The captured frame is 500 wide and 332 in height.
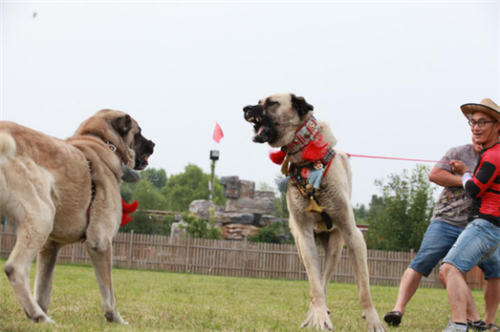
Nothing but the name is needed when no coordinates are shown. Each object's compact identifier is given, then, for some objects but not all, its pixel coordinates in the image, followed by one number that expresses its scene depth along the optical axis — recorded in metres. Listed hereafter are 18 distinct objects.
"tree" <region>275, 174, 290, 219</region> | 51.36
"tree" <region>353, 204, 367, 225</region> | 94.07
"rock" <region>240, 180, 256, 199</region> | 28.31
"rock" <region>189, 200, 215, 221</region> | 29.62
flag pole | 31.78
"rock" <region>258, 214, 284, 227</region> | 28.52
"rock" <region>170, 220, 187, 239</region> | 28.33
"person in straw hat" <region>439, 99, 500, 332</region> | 5.02
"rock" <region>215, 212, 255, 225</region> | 27.83
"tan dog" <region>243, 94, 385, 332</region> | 5.54
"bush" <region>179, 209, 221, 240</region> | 26.98
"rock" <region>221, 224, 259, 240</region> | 27.78
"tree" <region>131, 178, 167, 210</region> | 67.12
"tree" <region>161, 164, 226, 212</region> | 78.62
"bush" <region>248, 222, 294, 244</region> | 27.12
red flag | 31.91
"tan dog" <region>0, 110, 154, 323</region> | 3.85
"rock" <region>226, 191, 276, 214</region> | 27.92
